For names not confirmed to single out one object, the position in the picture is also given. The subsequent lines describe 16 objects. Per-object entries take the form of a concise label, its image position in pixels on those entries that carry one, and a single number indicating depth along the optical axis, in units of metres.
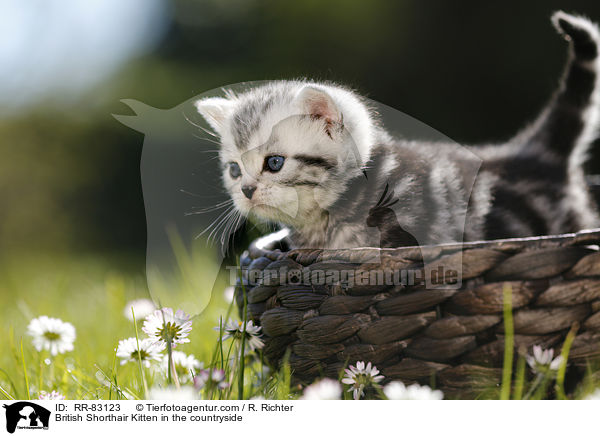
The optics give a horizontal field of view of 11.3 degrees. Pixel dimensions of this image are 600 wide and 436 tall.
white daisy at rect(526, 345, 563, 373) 1.09
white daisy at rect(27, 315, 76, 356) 1.14
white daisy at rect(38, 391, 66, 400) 1.11
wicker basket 1.09
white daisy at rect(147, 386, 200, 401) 1.09
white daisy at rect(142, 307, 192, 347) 1.10
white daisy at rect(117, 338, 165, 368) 1.11
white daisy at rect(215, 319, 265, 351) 1.11
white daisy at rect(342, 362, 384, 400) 1.10
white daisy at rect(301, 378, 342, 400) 1.09
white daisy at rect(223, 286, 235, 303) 1.18
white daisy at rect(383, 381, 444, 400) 1.09
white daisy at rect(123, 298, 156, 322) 1.16
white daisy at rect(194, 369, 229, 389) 1.10
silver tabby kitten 1.14
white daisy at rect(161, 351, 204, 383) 1.12
